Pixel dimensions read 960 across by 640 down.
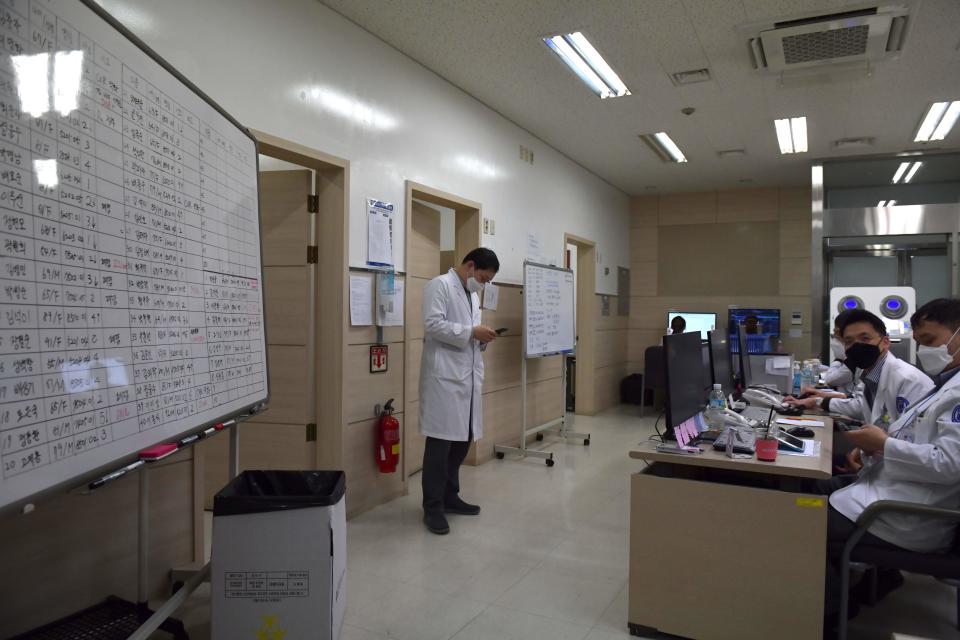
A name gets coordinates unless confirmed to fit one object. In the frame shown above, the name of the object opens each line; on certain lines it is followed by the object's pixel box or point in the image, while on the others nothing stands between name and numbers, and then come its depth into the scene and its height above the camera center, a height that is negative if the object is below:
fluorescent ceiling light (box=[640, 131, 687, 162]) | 5.84 +1.76
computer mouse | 2.64 -0.52
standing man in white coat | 3.36 -0.36
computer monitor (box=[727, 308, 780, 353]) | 7.57 -0.14
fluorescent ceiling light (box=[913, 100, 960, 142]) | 4.96 +1.73
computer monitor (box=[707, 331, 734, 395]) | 2.98 -0.23
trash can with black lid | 1.74 -0.72
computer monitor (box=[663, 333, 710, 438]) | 2.17 -0.24
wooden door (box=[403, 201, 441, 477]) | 4.21 +0.19
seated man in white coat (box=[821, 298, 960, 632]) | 1.86 -0.47
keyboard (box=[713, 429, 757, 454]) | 2.24 -0.48
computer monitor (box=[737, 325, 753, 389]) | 3.69 -0.27
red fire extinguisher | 3.63 -0.77
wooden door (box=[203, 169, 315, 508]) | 3.42 -0.11
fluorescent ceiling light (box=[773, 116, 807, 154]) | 5.40 +1.75
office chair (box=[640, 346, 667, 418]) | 6.78 -0.60
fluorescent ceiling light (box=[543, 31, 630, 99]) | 3.82 +1.76
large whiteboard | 1.06 +0.15
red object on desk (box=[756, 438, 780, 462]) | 2.12 -0.48
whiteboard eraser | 1.41 -0.32
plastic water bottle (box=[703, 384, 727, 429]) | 2.54 -0.40
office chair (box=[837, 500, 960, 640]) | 1.85 -0.77
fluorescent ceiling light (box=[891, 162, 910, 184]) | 6.62 +1.65
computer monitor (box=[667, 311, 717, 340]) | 7.84 -0.04
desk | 2.02 -0.83
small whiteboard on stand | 4.88 +0.06
